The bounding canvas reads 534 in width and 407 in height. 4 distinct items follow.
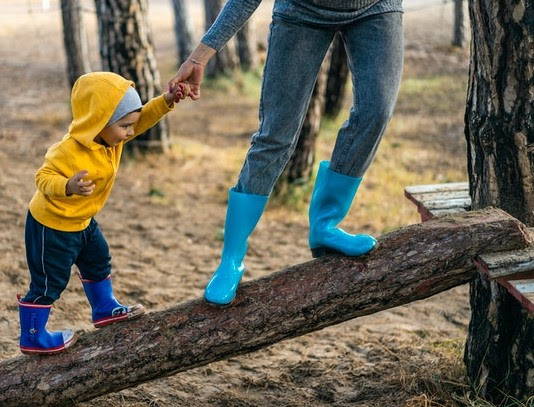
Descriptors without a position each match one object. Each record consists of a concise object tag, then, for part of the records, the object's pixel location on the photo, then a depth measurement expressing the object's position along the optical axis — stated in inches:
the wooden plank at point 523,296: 120.9
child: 126.3
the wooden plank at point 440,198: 154.4
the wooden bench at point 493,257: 127.6
